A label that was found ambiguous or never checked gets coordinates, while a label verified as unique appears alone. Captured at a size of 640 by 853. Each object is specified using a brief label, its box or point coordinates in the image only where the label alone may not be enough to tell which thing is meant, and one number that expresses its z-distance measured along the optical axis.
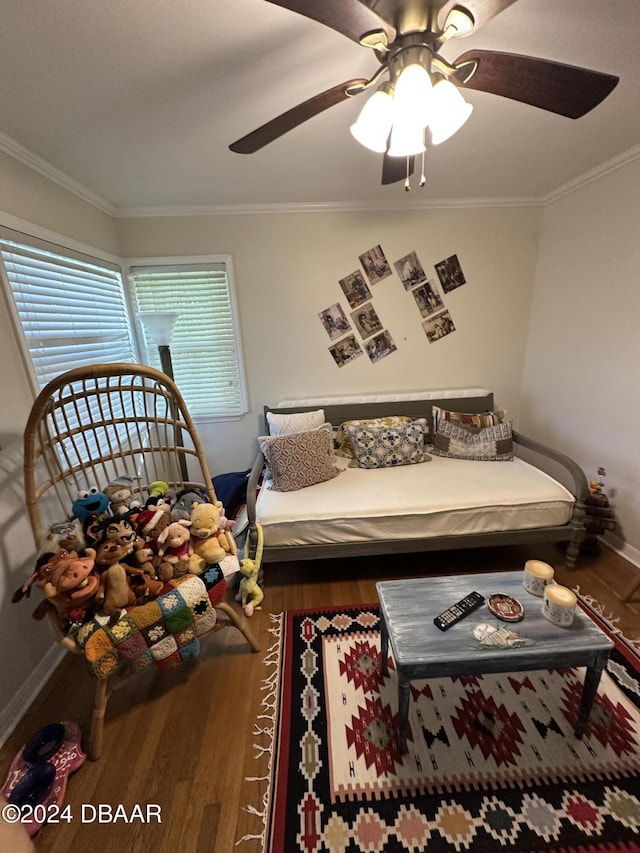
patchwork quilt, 1.19
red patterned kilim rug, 1.03
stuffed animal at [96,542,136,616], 1.24
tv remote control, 1.20
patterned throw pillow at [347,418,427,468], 2.45
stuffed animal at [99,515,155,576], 1.30
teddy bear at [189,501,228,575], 1.43
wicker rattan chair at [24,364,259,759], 1.27
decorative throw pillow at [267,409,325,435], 2.58
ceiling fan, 0.80
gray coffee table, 1.08
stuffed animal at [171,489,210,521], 1.53
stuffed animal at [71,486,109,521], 1.33
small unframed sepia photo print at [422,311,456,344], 2.79
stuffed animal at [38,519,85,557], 1.23
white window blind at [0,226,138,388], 1.55
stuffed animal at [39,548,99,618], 1.15
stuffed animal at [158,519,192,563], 1.38
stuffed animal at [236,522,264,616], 1.81
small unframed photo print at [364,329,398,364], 2.79
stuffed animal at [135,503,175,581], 1.36
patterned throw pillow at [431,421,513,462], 2.47
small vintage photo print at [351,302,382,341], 2.73
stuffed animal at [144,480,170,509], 1.54
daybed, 1.89
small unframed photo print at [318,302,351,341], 2.72
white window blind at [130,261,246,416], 2.61
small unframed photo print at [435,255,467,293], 2.69
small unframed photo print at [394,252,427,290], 2.66
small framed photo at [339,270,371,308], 2.67
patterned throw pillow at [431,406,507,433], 2.59
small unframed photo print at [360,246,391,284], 2.64
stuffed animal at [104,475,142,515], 1.44
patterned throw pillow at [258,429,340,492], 2.17
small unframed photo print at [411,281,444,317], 2.71
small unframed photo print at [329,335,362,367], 2.79
